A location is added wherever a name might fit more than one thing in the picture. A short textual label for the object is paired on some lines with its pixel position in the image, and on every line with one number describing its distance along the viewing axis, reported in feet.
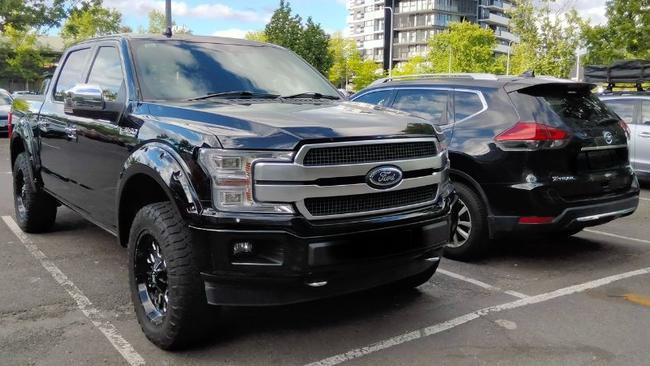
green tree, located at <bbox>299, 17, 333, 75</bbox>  153.69
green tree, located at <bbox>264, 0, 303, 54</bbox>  151.84
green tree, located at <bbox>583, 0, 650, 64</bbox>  77.15
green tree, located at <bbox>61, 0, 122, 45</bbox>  116.06
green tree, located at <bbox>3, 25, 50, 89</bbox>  169.68
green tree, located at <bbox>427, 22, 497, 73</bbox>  185.47
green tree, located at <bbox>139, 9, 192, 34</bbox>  195.83
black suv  17.43
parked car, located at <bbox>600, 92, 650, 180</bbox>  34.22
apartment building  310.65
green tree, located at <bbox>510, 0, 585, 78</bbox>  122.62
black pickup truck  10.86
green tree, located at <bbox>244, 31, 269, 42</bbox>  214.44
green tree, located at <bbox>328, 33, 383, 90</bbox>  227.81
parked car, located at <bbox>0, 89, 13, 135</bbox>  66.13
